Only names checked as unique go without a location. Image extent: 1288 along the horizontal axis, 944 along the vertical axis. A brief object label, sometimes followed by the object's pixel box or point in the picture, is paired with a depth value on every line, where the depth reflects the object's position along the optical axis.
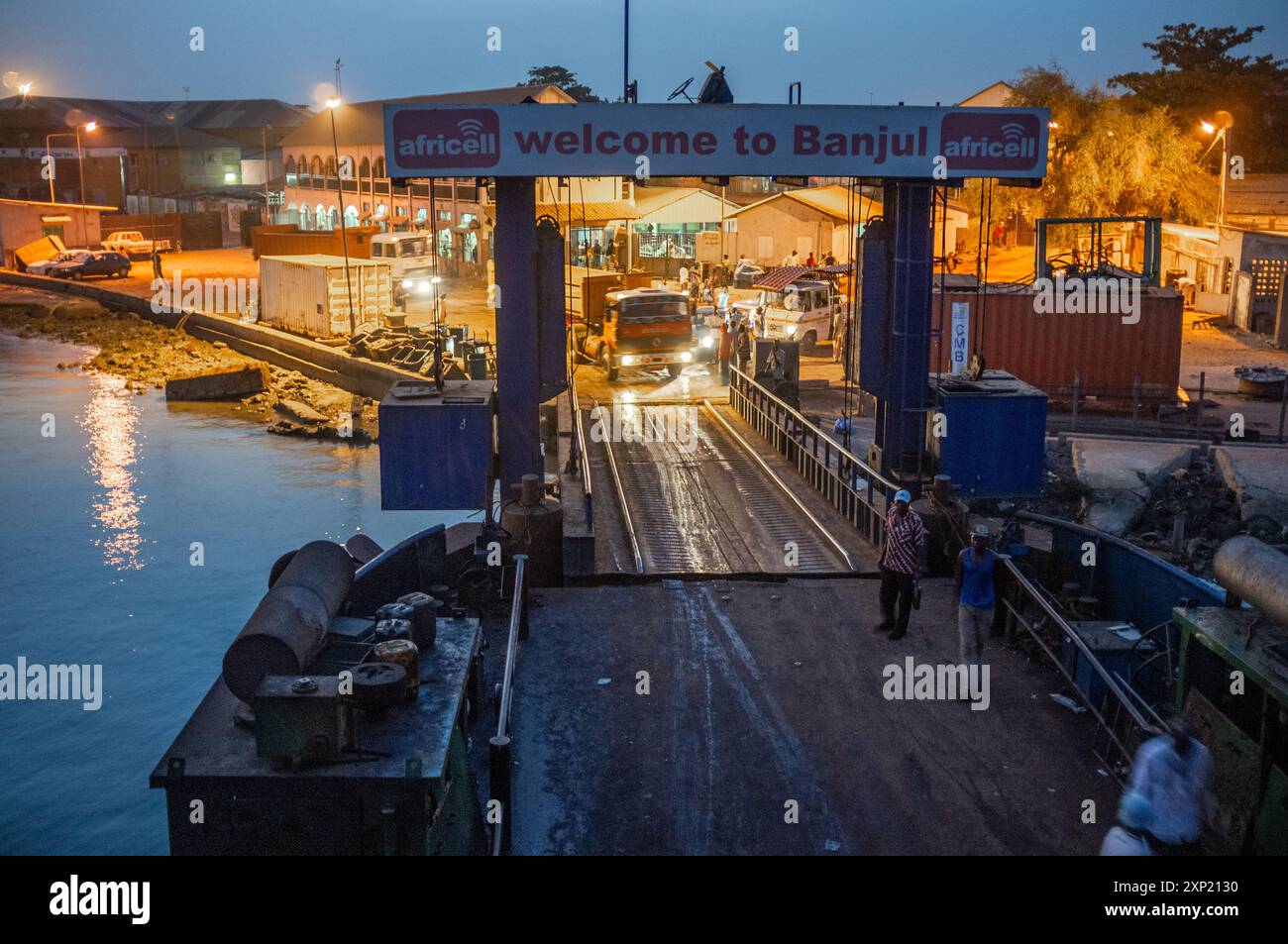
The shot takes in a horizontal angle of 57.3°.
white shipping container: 42.62
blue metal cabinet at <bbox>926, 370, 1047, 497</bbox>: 15.62
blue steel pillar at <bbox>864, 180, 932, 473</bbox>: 15.33
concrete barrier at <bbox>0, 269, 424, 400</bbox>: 38.47
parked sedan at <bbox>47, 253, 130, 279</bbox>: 64.62
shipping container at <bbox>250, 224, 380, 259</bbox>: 54.75
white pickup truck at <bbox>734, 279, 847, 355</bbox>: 37.69
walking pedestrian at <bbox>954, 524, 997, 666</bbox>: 11.12
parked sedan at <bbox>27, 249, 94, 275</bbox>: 65.19
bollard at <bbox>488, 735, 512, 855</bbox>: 7.94
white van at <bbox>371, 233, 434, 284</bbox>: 50.44
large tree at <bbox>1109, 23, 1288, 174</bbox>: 67.31
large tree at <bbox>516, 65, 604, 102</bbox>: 106.25
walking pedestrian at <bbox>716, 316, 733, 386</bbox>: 33.34
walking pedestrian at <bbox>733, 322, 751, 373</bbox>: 28.44
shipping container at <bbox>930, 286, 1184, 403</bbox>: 29.88
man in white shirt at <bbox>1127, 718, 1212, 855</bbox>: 7.06
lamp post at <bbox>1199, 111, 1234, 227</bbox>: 46.78
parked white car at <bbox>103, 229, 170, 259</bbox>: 70.44
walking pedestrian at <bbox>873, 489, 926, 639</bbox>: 11.86
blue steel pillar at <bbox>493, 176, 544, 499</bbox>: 14.48
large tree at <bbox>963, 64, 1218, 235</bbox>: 52.84
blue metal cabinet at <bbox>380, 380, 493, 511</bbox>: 14.61
